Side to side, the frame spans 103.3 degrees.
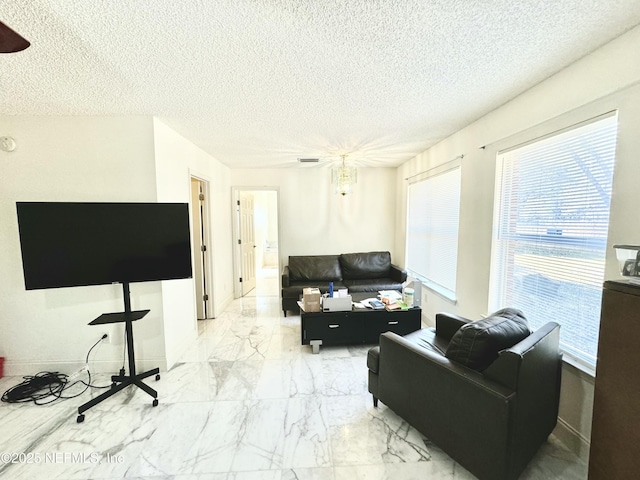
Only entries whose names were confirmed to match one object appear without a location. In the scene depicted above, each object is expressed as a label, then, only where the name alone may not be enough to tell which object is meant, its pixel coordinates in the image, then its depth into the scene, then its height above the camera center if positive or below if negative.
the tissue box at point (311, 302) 2.77 -0.90
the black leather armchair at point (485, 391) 1.23 -0.95
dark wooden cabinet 0.96 -0.68
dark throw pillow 1.41 -0.70
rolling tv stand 2.02 -1.20
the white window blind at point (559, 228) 1.50 -0.07
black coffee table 2.74 -1.15
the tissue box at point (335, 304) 2.73 -0.91
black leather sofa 3.98 -0.91
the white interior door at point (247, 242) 4.89 -0.46
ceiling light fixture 3.58 +0.59
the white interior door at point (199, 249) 3.47 -0.40
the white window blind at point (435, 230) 3.05 -0.16
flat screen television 1.83 -0.17
